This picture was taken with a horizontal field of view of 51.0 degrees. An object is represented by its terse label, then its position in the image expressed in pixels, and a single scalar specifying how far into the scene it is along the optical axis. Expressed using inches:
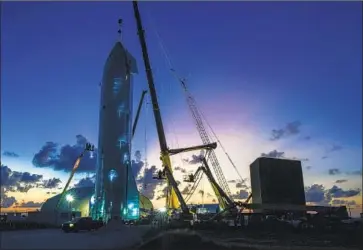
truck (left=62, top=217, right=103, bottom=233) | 1683.1
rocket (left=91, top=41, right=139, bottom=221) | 2333.9
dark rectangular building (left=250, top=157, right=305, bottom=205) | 2422.5
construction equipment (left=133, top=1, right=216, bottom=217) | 3324.6
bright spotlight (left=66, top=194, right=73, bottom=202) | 3257.9
